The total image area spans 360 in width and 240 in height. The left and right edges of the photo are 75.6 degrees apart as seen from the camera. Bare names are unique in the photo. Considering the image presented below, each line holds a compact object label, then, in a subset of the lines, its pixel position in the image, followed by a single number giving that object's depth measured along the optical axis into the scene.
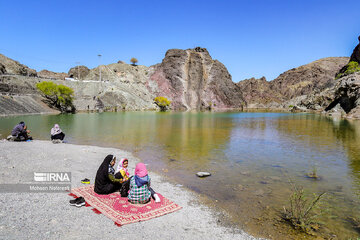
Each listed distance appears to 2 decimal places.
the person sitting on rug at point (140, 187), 8.29
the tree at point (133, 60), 175.25
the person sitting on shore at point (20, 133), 20.38
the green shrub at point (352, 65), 120.94
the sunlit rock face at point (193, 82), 158.62
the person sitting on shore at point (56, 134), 21.39
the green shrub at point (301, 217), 7.75
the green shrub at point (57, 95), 78.81
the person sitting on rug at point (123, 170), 9.44
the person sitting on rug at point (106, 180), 8.91
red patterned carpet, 7.29
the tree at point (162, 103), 127.12
